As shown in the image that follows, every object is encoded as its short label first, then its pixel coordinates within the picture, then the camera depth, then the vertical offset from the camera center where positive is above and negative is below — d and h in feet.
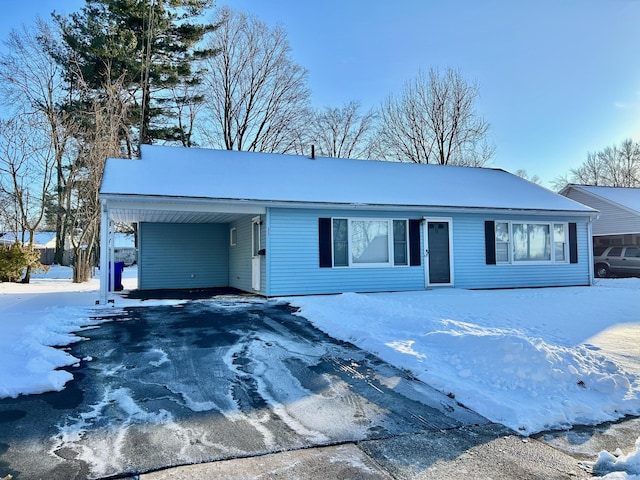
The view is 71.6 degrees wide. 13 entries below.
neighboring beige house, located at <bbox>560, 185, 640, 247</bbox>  71.77 +6.26
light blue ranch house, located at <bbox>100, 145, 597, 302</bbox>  35.81 +2.55
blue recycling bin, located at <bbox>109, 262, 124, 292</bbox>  45.14 -2.27
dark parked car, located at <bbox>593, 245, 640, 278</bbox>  61.93 -1.90
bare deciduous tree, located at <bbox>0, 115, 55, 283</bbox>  57.62 +12.11
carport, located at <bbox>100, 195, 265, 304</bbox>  39.86 +0.48
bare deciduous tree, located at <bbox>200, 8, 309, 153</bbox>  84.99 +32.41
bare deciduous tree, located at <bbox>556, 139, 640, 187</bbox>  131.44 +25.08
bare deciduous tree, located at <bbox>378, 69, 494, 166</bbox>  90.02 +26.50
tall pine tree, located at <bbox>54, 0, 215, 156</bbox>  68.23 +32.05
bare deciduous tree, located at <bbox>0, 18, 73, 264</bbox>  60.49 +25.34
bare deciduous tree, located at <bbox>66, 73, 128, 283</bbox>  56.49 +12.10
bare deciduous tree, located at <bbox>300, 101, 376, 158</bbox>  97.09 +26.68
